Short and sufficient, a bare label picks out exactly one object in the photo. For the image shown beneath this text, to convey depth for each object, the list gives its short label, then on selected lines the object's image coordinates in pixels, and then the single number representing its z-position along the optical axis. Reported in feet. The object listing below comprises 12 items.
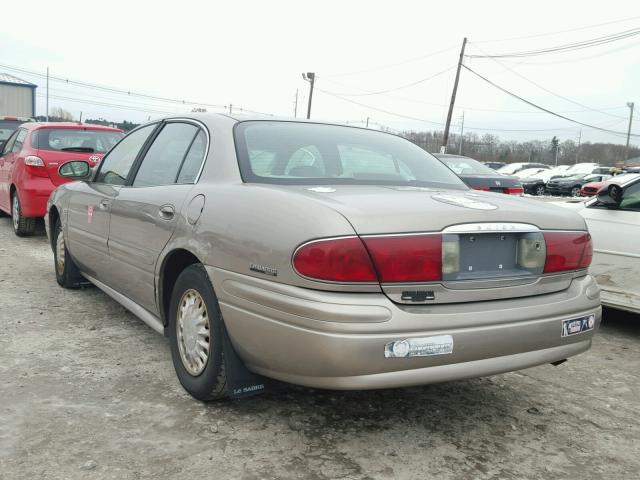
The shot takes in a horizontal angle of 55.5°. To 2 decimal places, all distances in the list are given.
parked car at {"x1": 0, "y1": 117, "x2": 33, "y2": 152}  45.42
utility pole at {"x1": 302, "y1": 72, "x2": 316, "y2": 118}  140.56
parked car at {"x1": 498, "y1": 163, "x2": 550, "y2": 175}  125.90
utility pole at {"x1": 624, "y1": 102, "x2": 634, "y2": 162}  220.23
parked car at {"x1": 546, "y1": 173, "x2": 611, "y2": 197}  95.20
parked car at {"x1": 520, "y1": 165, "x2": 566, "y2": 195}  91.35
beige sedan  7.57
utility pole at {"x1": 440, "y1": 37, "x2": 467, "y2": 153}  100.48
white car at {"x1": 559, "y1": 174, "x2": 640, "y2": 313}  14.88
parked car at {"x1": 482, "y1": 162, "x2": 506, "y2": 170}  135.44
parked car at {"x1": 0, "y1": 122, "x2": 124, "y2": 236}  25.79
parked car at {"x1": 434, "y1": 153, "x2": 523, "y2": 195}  27.99
